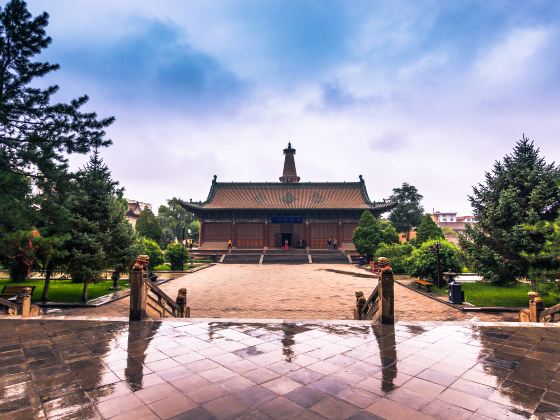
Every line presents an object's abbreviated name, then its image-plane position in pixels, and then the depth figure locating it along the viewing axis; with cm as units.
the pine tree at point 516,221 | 1000
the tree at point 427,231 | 2232
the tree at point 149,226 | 3250
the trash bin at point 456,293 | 1038
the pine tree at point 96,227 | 1048
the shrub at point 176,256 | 2055
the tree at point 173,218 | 5975
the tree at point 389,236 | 2636
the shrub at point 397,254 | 1950
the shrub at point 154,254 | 1853
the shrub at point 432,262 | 1391
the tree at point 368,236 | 2611
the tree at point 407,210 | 4675
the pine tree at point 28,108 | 862
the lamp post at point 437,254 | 1354
